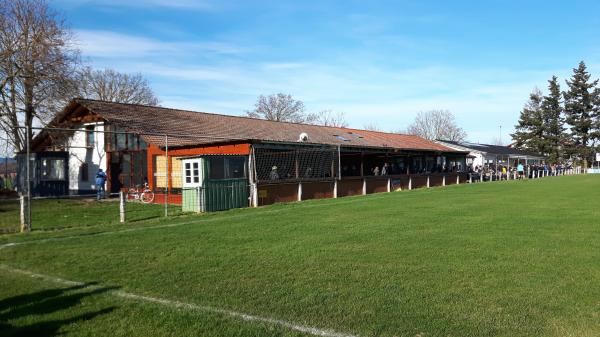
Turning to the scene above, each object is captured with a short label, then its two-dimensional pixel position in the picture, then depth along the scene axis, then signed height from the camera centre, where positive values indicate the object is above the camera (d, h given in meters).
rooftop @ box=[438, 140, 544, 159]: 55.73 +2.48
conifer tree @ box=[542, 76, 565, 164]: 76.81 +6.85
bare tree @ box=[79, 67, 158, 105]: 51.38 +9.23
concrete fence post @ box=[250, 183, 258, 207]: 19.06 -0.72
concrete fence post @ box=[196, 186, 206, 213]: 16.81 -0.81
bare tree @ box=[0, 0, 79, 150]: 23.70 +5.46
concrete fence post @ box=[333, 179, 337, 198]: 24.27 -0.77
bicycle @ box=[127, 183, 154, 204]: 20.98 -0.73
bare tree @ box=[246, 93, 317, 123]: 69.69 +9.26
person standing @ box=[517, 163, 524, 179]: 50.41 -0.08
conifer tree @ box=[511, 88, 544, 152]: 78.00 +6.65
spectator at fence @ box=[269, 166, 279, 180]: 20.70 +0.02
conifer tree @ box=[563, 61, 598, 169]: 75.38 +8.93
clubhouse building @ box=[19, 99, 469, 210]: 19.05 +0.75
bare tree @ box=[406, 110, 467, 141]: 90.12 +7.46
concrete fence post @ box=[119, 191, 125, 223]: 13.95 -0.88
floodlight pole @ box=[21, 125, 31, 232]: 11.19 -0.71
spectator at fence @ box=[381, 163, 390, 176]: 30.42 +0.13
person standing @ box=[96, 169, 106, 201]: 21.59 -0.17
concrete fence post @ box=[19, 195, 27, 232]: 12.00 -0.79
